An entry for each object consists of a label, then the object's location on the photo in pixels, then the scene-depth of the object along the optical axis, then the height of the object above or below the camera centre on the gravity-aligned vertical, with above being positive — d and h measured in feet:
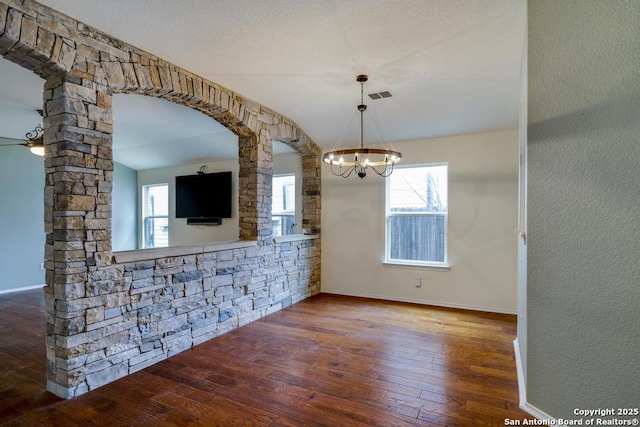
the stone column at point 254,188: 13.79 +0.96
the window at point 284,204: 20.07 +0.44
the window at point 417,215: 15.92 -0.17
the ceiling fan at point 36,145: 12.65 +2.47
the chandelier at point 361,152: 10.24 +1.85
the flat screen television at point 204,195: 21.57 +1.03
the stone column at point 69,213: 7.78 -0.06
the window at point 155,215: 24.94 -0.31
